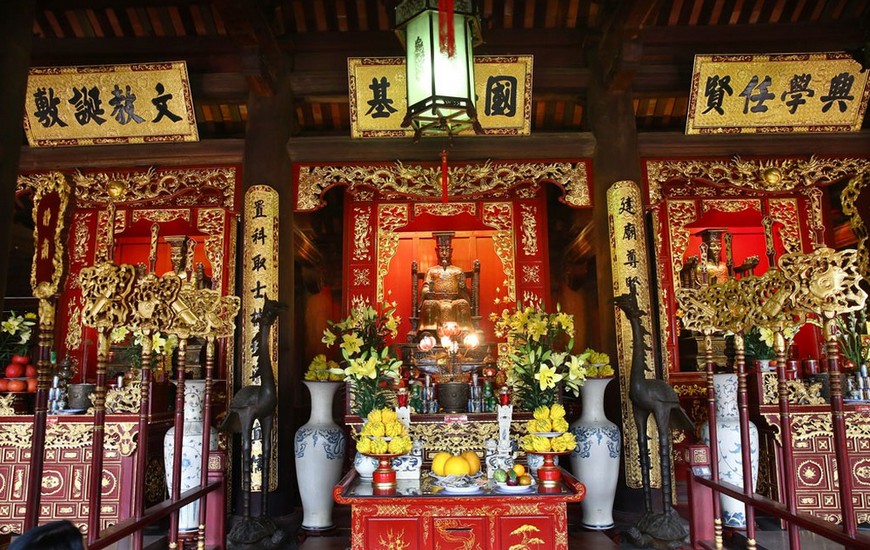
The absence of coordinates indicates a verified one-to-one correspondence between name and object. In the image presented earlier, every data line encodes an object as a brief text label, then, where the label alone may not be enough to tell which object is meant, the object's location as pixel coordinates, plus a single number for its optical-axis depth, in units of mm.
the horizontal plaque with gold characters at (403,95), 5035
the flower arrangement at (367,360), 4008
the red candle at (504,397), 3476
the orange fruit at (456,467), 2953
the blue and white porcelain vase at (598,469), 4137
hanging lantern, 3211
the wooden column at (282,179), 4625
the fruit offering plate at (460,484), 2814
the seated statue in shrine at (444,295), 6539
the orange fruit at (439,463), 2999
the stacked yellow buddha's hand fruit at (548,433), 2941
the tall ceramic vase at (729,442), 3840
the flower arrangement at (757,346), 4289
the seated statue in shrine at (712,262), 6426
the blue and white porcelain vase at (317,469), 4188
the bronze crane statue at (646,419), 3646
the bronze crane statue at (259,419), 3775
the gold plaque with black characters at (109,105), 5043
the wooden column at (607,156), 4789
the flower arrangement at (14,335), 5062
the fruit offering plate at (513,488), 2812
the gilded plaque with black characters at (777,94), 5008
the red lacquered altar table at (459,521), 2754
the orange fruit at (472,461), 3068
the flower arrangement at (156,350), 4426
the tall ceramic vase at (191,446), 3887
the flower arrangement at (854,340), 4391
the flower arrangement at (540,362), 4137
